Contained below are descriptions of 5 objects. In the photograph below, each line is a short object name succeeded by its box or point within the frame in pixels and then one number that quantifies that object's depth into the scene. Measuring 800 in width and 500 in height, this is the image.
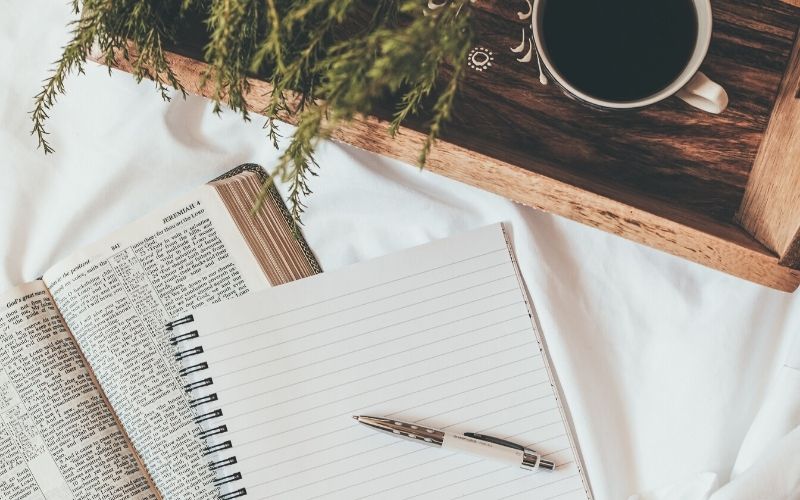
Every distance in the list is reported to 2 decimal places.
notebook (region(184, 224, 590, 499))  0.70
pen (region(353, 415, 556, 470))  0.69
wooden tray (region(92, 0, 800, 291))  0.60
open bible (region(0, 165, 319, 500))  0.72
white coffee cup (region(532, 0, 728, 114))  0.54
